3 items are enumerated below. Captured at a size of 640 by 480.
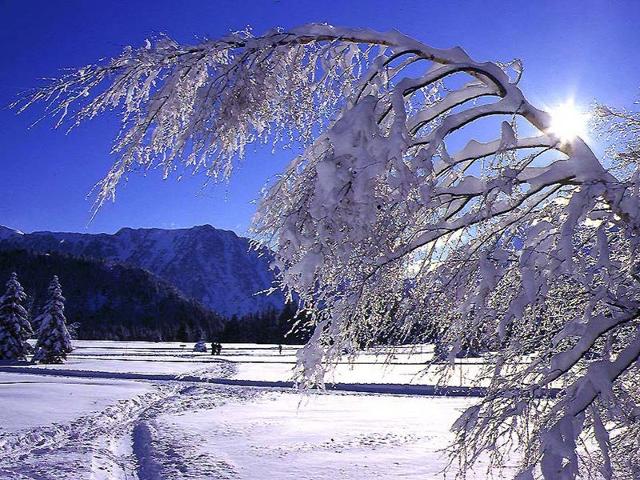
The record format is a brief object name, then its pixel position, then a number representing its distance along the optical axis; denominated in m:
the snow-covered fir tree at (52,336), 35.38
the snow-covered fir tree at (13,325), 35.41
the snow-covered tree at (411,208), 2.52
